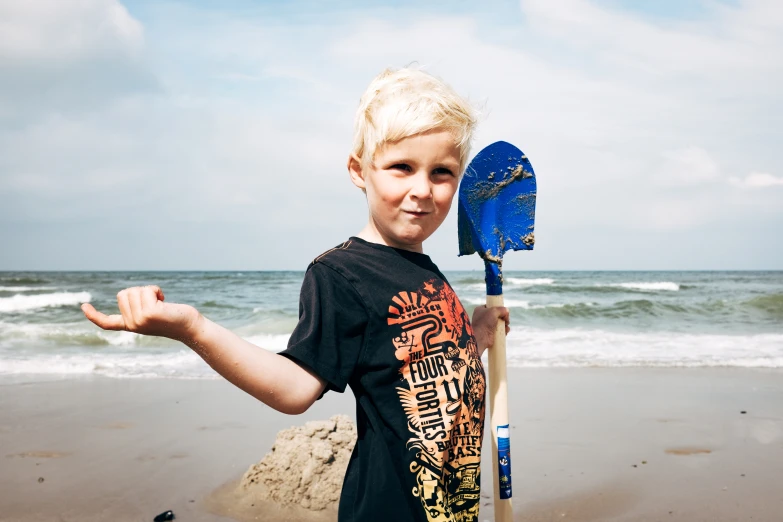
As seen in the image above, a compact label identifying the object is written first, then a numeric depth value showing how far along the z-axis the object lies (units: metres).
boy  1.26
